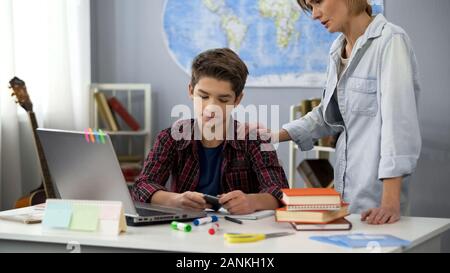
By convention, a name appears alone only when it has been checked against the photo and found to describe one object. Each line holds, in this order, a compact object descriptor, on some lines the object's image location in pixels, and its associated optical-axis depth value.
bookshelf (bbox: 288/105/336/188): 4.84
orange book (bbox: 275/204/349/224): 2.48
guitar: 4.47
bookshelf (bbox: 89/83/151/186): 5.37
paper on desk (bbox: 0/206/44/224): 2.64
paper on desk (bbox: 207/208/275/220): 2.68
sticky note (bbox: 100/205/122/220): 2.45
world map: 5.10
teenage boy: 2.93
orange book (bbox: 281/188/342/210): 2.49
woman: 2.65
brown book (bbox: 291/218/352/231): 2.48
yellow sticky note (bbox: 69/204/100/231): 2.48
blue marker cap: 2.57
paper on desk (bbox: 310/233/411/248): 2.29
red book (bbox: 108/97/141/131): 5.45
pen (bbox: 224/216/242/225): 2.61
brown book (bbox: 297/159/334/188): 4.67
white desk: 2.29
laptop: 2.50
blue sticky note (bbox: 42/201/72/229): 2.51
